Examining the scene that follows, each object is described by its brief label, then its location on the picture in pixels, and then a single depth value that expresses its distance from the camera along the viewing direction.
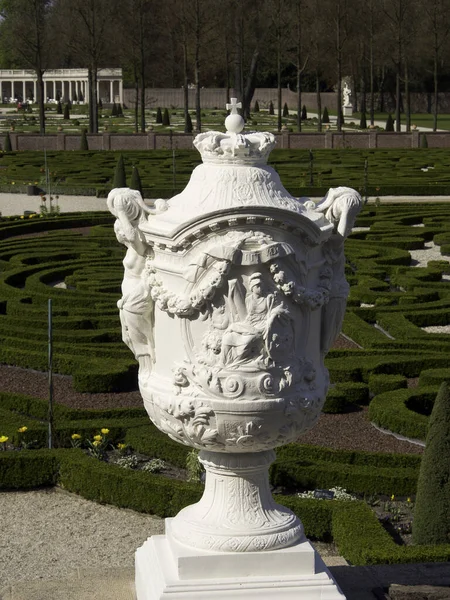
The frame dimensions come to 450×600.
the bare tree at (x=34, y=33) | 55.69
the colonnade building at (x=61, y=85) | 94.52
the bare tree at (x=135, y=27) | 65.38
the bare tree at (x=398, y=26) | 57.18
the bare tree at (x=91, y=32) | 56.09
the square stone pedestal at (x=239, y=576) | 5.88
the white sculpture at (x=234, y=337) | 5.79
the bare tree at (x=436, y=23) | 60.88
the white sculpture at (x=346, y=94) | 85.88
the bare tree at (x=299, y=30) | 58.55
